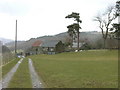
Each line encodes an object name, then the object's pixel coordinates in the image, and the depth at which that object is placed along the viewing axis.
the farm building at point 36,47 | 114.68
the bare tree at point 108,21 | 63.01
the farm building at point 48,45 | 109.65
